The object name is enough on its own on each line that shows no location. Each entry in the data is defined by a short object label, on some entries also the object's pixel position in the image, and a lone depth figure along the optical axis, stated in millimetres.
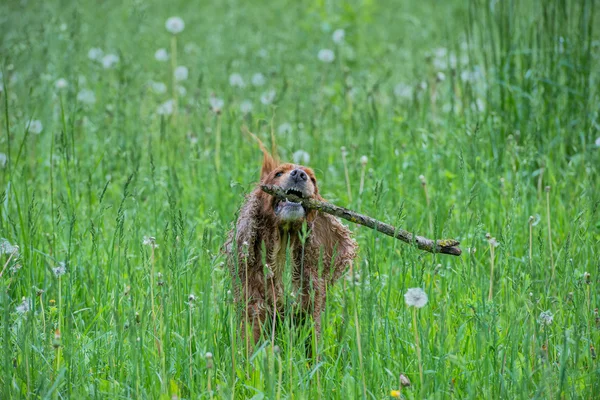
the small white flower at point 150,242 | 6416
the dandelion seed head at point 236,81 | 14906
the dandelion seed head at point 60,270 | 6694
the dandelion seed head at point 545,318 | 6421
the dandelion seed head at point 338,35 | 15613
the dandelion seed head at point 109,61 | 14812
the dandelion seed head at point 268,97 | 13723
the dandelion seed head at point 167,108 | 13820
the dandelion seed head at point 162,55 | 14898
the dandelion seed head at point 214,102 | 13361
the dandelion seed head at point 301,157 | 10984
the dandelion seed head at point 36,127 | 11734
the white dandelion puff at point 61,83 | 13687
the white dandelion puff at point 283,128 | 13102
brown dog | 7746
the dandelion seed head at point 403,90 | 14636
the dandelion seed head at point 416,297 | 5598
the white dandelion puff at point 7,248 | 7154
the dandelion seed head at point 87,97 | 14358
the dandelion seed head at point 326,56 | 15347
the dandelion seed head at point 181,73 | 14672
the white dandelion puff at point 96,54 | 15078
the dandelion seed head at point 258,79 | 15414
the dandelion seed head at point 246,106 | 13883
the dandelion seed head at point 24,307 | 6445
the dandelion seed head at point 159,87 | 15141
